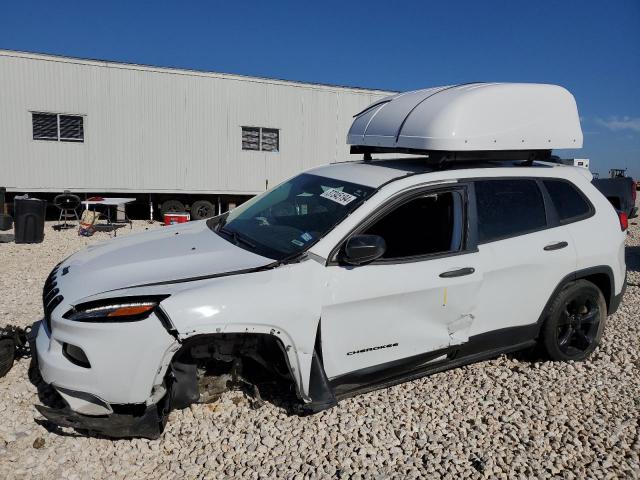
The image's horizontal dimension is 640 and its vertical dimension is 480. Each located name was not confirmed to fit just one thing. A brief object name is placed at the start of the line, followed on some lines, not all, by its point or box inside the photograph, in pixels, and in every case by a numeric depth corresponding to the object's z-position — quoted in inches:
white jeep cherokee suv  111.7
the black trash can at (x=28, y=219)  391.9
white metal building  489.7
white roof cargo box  143.4
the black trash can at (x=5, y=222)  411.8
